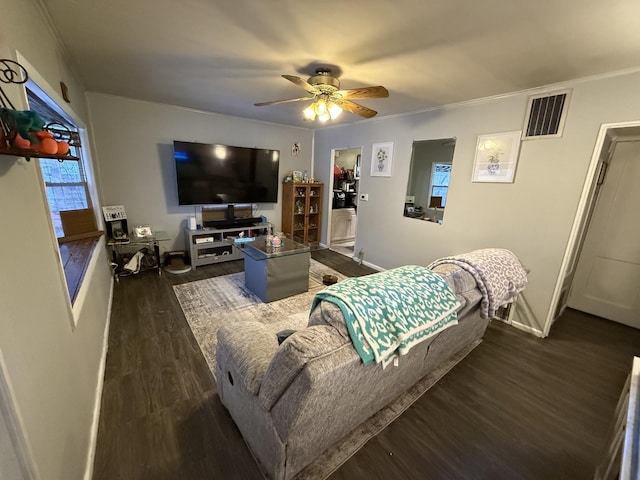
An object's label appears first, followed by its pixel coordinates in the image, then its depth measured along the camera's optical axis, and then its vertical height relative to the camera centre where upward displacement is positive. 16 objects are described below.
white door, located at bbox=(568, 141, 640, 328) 2.70 -0.59
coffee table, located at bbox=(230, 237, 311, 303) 2.95 -1.03
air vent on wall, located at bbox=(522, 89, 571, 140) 2.30 +0.70
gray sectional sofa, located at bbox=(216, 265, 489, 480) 0.98 -0.91
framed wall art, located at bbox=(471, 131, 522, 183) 2.63 +0.33
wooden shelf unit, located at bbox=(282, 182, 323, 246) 4.83 -0.54
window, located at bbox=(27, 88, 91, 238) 1.94 -0.07
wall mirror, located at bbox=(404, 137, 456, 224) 4.82 +0.20
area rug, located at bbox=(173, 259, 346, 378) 2.41 -1.38
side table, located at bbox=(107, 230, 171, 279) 3.21 -0.85
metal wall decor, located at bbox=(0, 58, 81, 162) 0.76 +0.11
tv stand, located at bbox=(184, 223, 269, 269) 3.90 -0.97
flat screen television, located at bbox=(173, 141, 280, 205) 3.71 +0.09
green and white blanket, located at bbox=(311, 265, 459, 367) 1.08 -0.58
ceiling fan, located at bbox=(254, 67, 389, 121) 2.04 +0.72
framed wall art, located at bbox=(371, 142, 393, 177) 3.84 +0.39
